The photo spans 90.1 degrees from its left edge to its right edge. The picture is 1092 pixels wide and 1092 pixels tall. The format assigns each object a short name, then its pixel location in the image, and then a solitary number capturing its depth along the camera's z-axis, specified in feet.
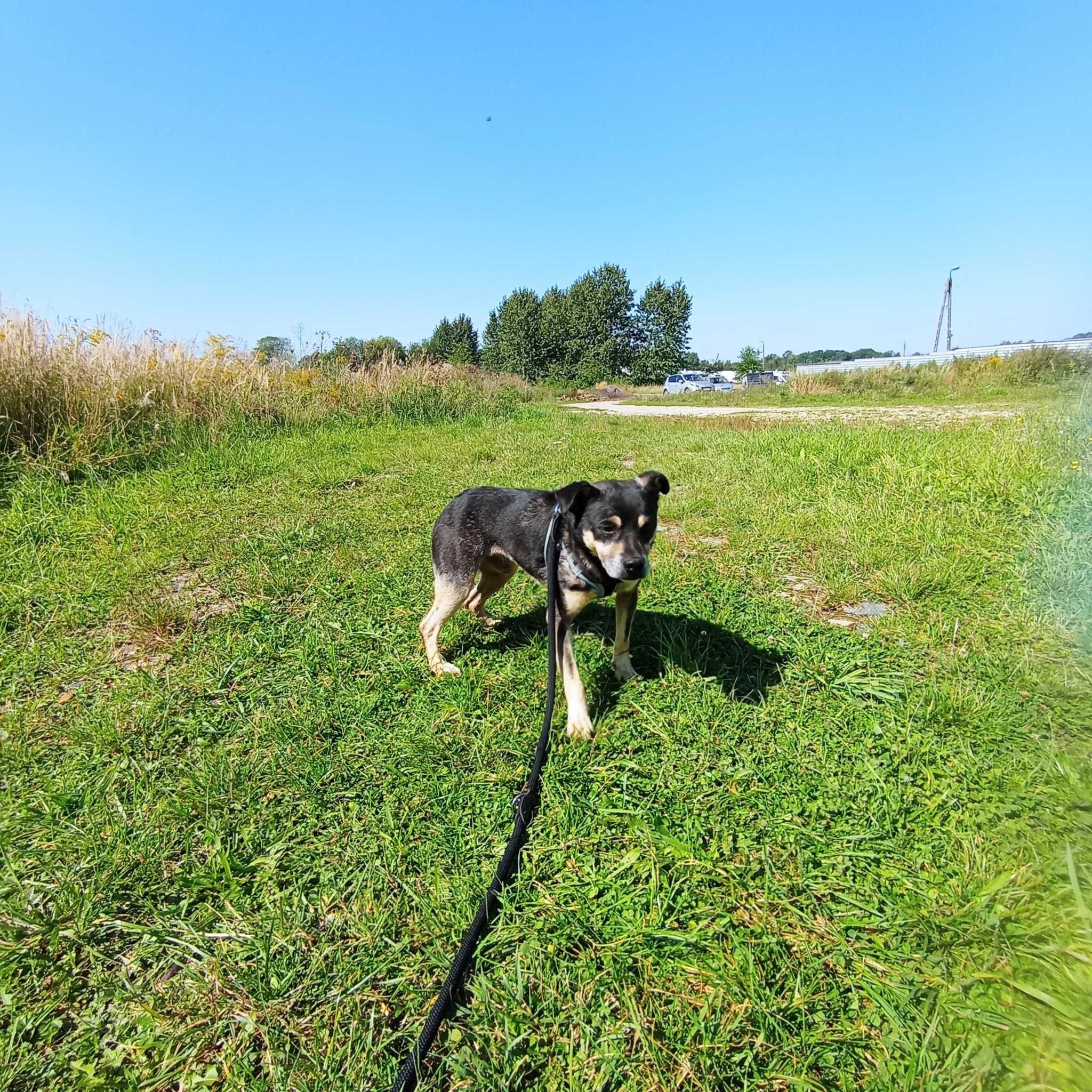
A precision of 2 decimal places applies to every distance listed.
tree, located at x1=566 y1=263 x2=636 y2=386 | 196.13
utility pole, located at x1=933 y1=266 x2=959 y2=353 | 151.02
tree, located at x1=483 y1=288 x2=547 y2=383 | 201.87
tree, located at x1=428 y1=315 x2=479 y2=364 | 254.27
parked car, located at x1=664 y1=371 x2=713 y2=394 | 129.49
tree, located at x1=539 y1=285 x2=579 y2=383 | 200.03
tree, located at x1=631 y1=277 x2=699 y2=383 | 203.31
